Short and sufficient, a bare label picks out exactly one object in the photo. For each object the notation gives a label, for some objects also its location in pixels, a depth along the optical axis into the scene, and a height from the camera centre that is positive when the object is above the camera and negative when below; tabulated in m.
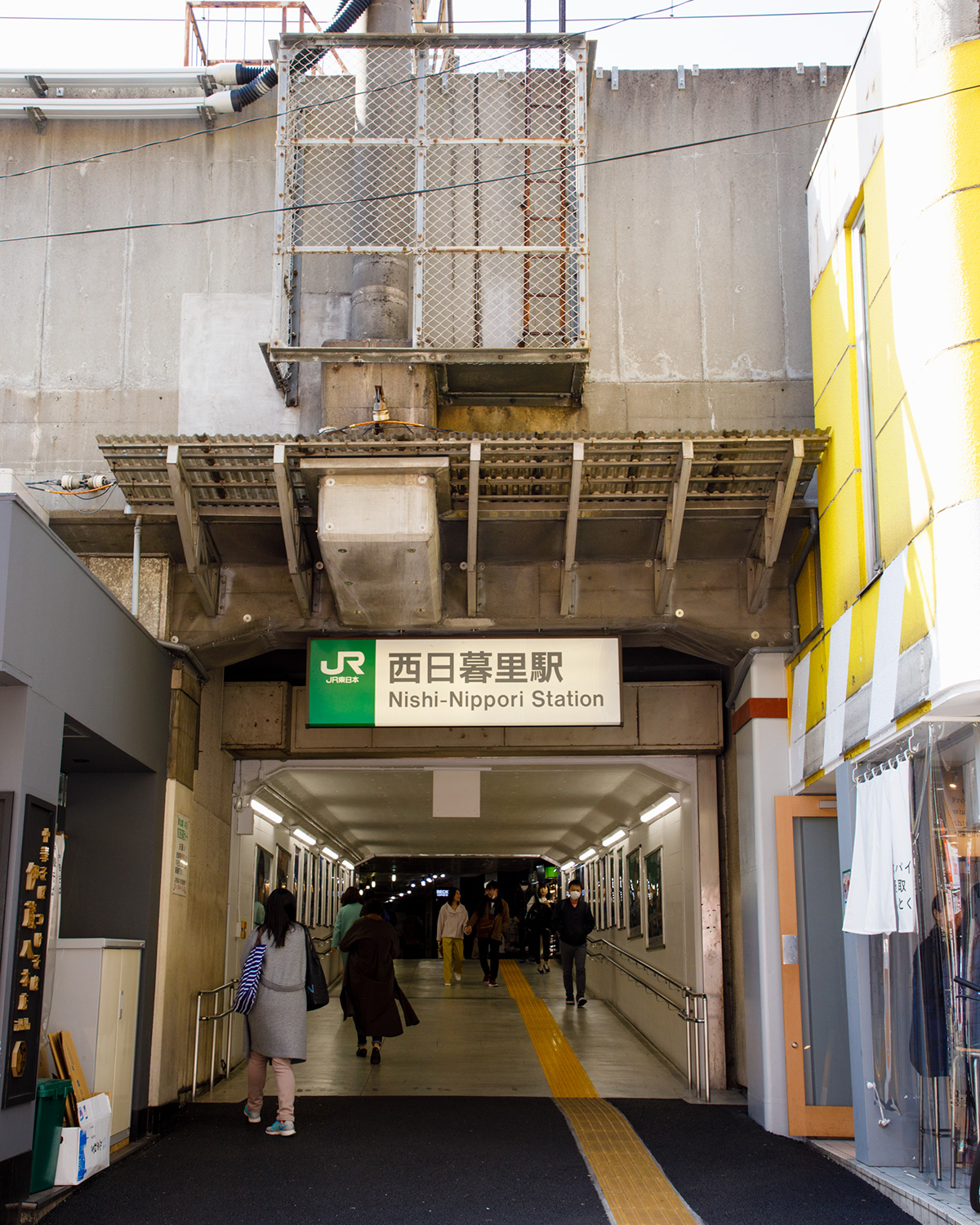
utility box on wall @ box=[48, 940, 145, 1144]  6.60 -0.89
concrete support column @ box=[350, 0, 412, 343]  8.60 +4.74
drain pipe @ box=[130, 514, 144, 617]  8.11 +2.19
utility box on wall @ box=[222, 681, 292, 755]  10.12 +1.26
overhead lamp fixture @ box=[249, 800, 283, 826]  11.81 +0.50
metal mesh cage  8.34 +5.24
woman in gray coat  7.32 -1.00
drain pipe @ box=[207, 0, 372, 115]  9.23 +6.29
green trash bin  5.67 -1.40
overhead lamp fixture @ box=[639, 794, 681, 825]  11.20 +0.55
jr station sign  8.32 +1.30
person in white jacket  18.88 -1.14
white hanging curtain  5.78 +0.00
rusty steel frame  10.34 +7.76
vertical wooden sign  5.39 -0.50
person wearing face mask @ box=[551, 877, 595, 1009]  14.18 -0.77
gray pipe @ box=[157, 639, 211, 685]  8.30 +1.52
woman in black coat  9.70 -1.04
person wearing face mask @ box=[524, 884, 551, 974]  22.78 -1.51
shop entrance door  7.53 -0.74
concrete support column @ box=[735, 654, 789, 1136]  7.70 -0.22
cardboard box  5.88 -1.54
